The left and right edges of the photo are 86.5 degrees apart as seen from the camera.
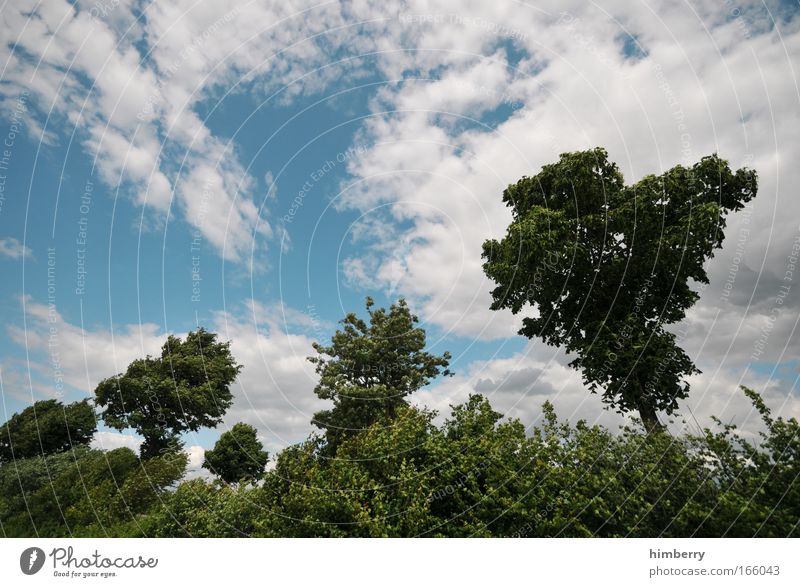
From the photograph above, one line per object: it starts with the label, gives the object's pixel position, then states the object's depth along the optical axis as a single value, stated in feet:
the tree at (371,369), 100.83
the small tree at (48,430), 140.56
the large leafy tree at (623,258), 59.06
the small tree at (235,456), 134.21
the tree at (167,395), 124.06
